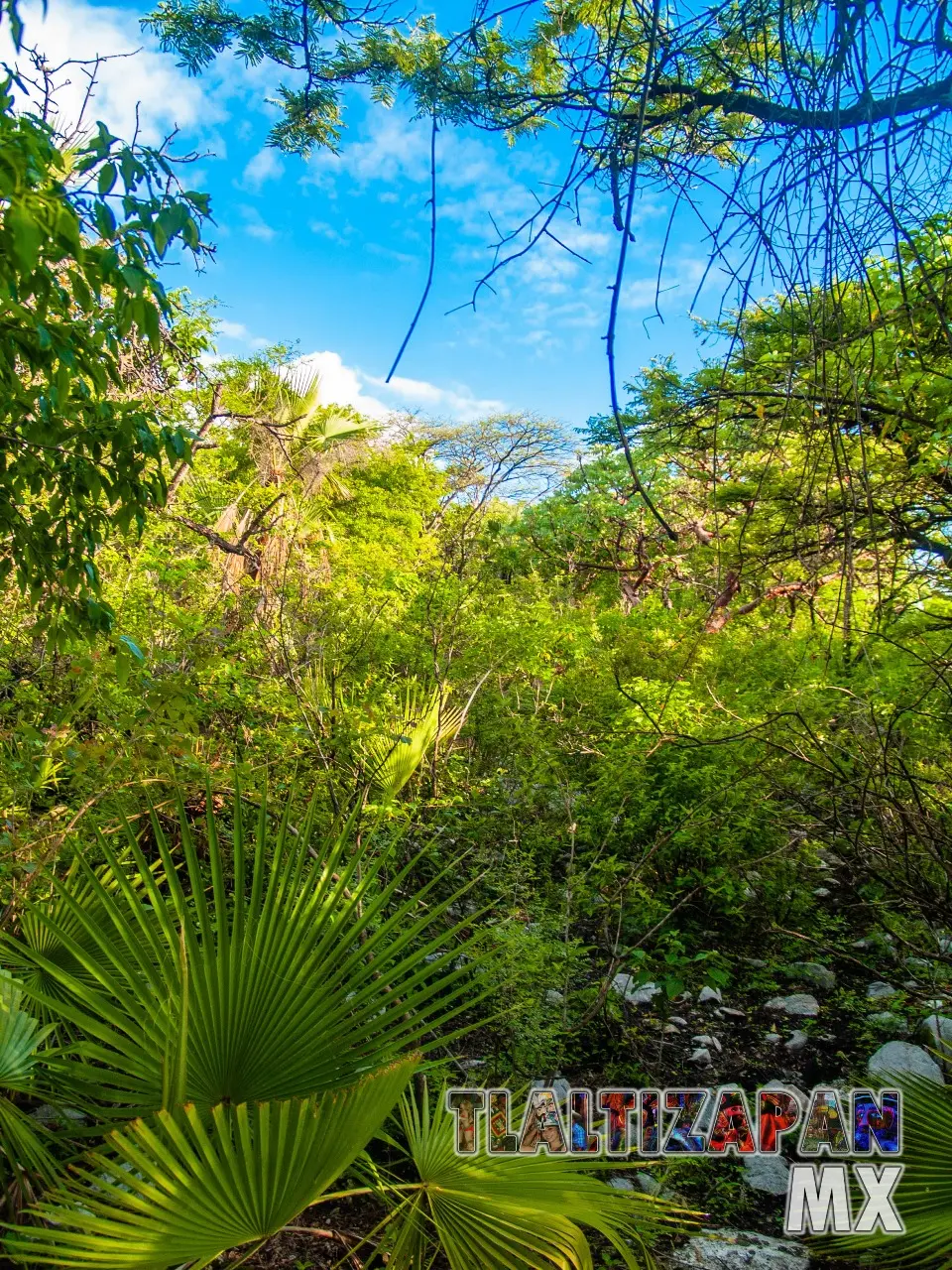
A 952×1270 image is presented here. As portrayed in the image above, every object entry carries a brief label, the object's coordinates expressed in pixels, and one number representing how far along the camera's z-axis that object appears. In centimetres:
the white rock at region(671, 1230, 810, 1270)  201
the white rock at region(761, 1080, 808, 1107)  273
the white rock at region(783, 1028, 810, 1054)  310
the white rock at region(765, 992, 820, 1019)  338
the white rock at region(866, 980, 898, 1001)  343
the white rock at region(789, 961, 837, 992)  362
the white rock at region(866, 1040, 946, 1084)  278
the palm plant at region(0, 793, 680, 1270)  102
